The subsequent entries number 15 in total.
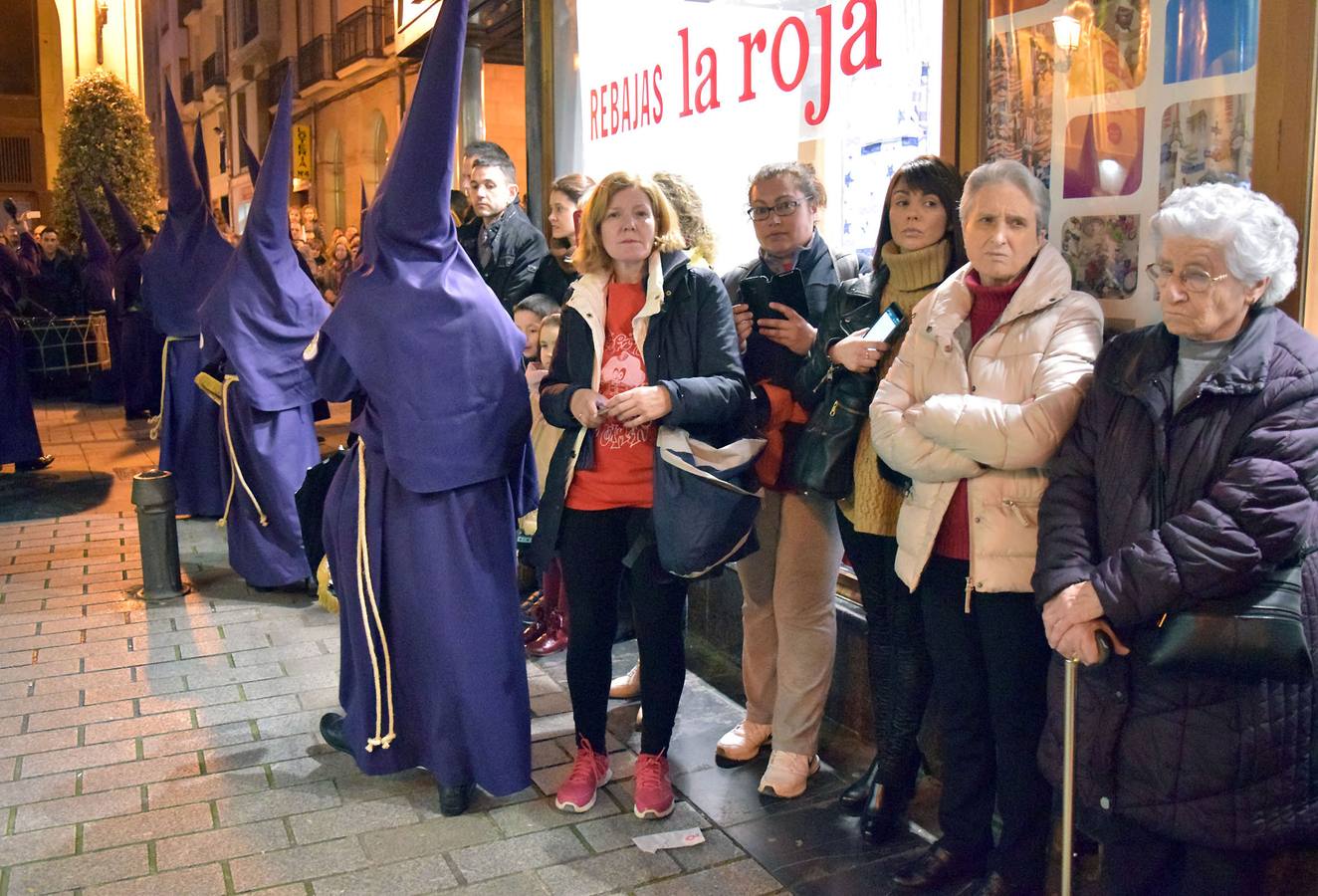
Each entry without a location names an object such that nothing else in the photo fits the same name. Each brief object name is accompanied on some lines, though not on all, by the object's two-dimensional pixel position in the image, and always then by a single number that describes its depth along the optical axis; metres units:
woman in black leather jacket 3.45
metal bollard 6.16
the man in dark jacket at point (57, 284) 15.12
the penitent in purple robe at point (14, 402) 9.41
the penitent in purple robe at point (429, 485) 3.54
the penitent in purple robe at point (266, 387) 5.83
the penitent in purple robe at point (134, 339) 12.59
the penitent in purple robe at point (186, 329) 7.55
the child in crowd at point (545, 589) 4.79
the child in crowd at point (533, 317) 5.09
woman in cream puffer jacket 2.96
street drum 14.24
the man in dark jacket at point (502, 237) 5.86
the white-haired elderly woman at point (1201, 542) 2.48
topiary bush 17.84
